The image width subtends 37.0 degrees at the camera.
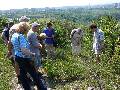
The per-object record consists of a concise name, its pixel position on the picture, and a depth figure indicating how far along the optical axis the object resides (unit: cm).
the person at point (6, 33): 596
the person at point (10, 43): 413
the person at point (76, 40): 696
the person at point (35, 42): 419
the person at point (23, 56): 358
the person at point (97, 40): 523
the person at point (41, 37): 438
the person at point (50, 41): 640
